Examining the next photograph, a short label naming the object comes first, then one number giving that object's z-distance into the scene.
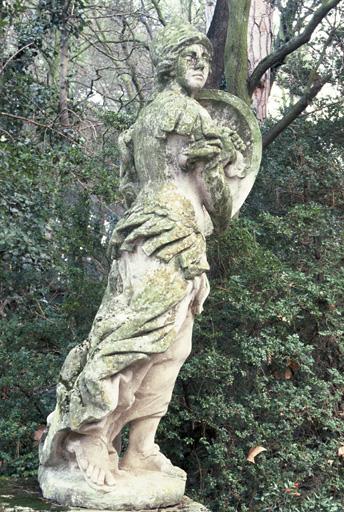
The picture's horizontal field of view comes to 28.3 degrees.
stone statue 3.16
